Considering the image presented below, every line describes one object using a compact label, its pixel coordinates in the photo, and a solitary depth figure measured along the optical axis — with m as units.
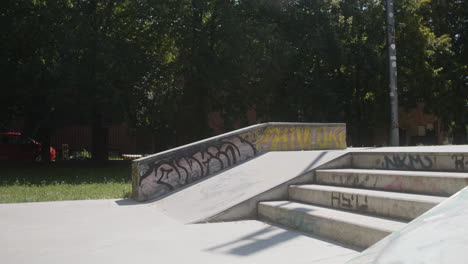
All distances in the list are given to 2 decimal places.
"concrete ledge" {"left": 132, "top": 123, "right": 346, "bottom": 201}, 7.91
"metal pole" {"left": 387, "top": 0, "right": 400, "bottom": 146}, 12.89
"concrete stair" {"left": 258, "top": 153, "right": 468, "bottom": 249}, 4.50
